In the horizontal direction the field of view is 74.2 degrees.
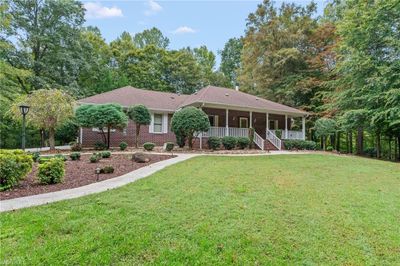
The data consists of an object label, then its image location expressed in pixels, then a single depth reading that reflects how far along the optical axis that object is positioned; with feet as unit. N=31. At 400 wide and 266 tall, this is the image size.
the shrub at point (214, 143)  53.78
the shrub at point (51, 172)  22.12
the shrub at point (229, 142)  54.73
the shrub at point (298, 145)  62.54
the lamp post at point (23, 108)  36.60
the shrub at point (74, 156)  35.27
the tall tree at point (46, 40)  72.28
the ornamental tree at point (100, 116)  47.34
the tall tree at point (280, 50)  85.87
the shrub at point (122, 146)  50.48
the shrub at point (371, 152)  64.95
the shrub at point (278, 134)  63.00
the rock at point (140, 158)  34.64
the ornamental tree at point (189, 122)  47.78
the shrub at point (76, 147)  49.42
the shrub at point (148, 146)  48.64
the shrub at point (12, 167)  19.95
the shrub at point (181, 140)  51.74
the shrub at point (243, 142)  56.28
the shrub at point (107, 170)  27.17
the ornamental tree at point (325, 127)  63.72
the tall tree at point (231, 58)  139.13
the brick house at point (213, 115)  58.49
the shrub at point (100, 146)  51.92
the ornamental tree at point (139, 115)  51.13
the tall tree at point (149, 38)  131.34
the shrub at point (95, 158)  33.04
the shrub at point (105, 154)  37.18
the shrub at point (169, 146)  49.29
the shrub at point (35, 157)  33.71
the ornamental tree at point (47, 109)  44.93
